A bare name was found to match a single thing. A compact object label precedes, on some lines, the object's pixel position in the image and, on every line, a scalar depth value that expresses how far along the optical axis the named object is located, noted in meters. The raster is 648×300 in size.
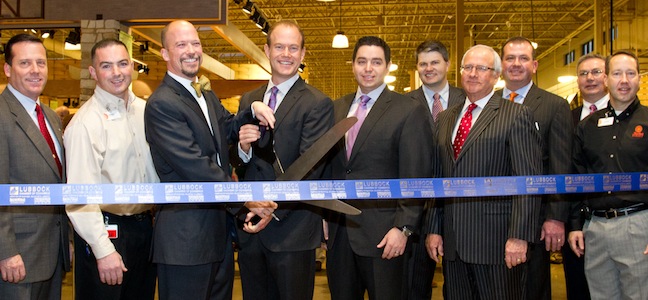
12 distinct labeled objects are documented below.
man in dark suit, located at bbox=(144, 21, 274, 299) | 2.76
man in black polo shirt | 3.41
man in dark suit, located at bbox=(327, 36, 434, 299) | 3.13
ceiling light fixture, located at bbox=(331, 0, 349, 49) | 11.52
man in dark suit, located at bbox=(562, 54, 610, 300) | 4.18
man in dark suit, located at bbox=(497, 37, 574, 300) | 3.62
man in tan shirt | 2.94
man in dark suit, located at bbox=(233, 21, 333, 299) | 2.98
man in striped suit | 3.10
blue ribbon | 2.67
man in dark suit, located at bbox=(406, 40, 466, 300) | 4.30
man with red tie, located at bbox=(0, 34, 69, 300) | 2.92
